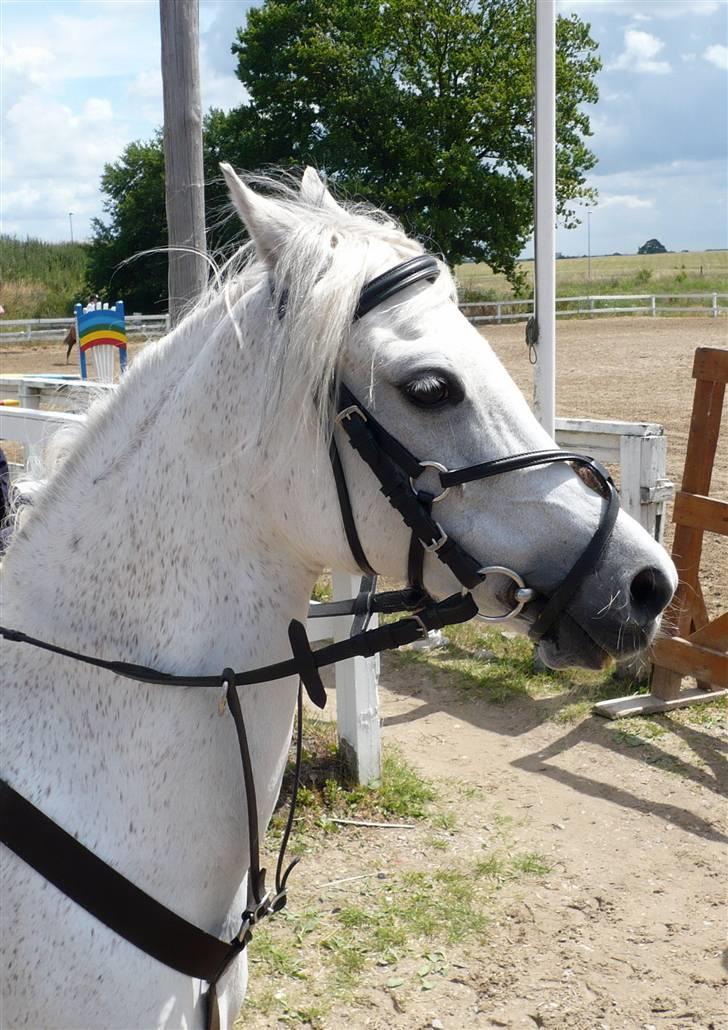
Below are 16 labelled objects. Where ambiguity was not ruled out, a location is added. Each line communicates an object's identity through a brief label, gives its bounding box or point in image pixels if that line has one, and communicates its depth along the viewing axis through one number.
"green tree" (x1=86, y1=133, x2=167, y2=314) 30.98
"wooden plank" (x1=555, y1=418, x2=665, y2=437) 5.71
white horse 1.77
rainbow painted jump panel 8.52
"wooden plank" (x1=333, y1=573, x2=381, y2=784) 4.54
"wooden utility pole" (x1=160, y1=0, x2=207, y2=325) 4.42
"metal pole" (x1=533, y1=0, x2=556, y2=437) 5.41
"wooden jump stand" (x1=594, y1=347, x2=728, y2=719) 5.18
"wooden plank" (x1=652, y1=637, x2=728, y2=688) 5.18
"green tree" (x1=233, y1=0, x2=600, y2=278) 29.33
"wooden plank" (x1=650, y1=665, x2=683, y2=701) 5.47
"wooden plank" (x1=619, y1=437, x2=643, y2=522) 5.70
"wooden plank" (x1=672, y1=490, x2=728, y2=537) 5.14
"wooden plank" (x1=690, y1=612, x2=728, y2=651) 5.20
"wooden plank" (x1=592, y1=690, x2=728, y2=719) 5.40
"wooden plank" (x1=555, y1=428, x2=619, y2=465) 6.00
